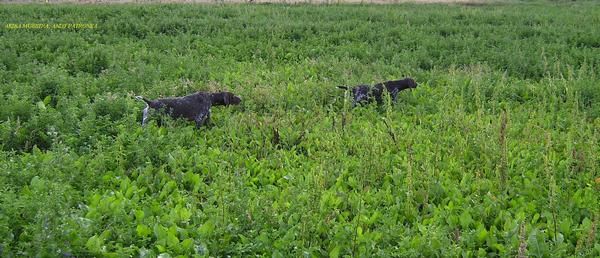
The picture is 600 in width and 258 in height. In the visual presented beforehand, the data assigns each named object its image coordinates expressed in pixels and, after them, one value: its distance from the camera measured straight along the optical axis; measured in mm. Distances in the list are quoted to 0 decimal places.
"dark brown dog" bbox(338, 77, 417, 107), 8323
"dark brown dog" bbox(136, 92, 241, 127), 7098
